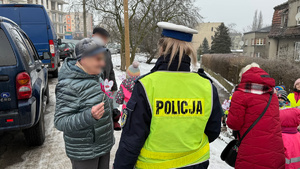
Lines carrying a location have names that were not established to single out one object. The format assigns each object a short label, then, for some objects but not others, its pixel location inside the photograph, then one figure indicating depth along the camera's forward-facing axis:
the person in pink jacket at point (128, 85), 3.96
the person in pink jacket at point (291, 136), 2.68
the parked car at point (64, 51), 16.20
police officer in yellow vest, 1.55
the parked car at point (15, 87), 3.07
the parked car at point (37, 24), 8.39
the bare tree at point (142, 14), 15.42
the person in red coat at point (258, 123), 2.42
